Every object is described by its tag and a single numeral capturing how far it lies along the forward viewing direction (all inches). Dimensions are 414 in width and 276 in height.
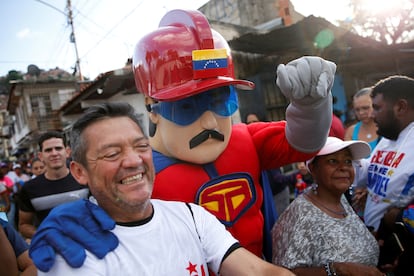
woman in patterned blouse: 63.7
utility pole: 727.1
